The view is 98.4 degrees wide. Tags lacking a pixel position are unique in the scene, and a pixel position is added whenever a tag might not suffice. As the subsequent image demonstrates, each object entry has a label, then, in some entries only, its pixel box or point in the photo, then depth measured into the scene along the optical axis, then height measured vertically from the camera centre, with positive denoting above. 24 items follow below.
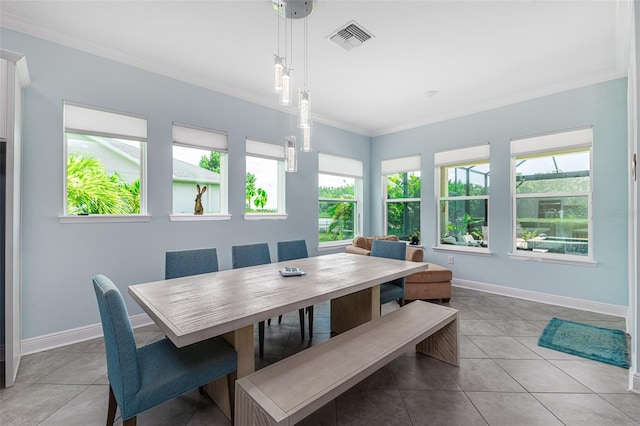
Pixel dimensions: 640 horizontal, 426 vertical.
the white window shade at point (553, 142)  3.48 +0.97
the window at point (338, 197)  4.93 +0.33
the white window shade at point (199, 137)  3.29 +0.97
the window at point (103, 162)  2.71 +0.56
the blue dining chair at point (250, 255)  2.75 -0.42
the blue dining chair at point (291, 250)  3.12 -0.42
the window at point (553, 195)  3.53 +0.27
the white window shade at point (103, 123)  2.66 +0.94
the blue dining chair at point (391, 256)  2.80 -0.49
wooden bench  1.18 -0.81
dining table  1.32 -0.50
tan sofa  3.75 -0.96
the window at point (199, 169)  3.33 +0.58
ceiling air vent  2.47 +1.67
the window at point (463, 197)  4.37 +0.29
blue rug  2.35 -1.20
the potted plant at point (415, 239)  5.17 -0.46
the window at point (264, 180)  3.93 +0.52
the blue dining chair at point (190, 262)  2.30 -0.42
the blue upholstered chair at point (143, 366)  1.22 -0.77
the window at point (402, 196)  5.18 +0.37
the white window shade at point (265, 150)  3.92 +0.96
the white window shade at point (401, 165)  5.09 +0.96
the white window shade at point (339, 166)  4.90 +0.92
